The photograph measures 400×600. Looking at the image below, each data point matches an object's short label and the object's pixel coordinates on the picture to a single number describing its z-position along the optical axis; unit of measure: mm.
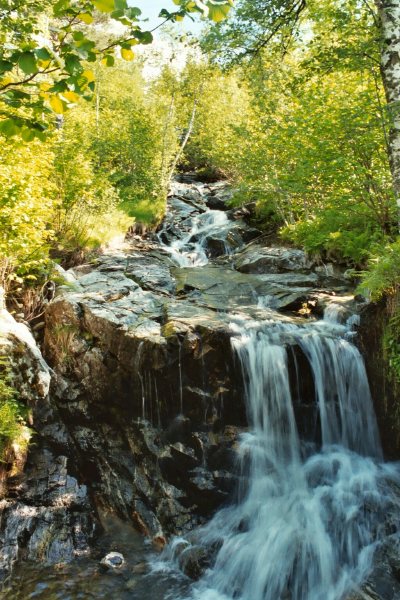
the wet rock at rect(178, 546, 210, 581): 6504
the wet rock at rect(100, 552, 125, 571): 6582
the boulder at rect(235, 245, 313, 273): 13580
